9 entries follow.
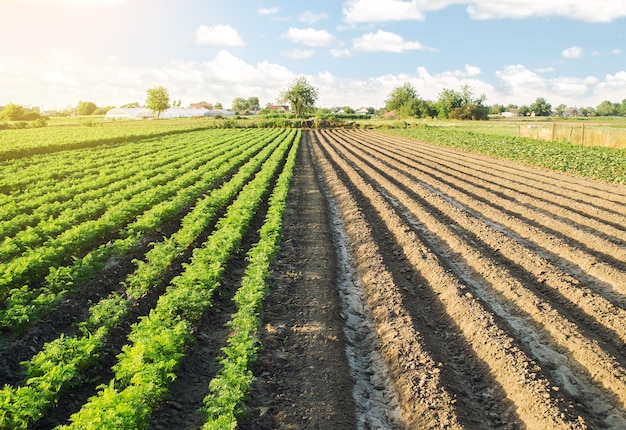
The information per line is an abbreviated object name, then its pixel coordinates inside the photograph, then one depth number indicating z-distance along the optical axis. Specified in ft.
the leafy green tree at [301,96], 375.45
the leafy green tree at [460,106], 286.87
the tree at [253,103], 635.46
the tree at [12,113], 265.93
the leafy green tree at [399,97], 410.93
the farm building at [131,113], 422.82
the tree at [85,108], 513.86
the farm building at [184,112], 439.22
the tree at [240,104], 623.77
